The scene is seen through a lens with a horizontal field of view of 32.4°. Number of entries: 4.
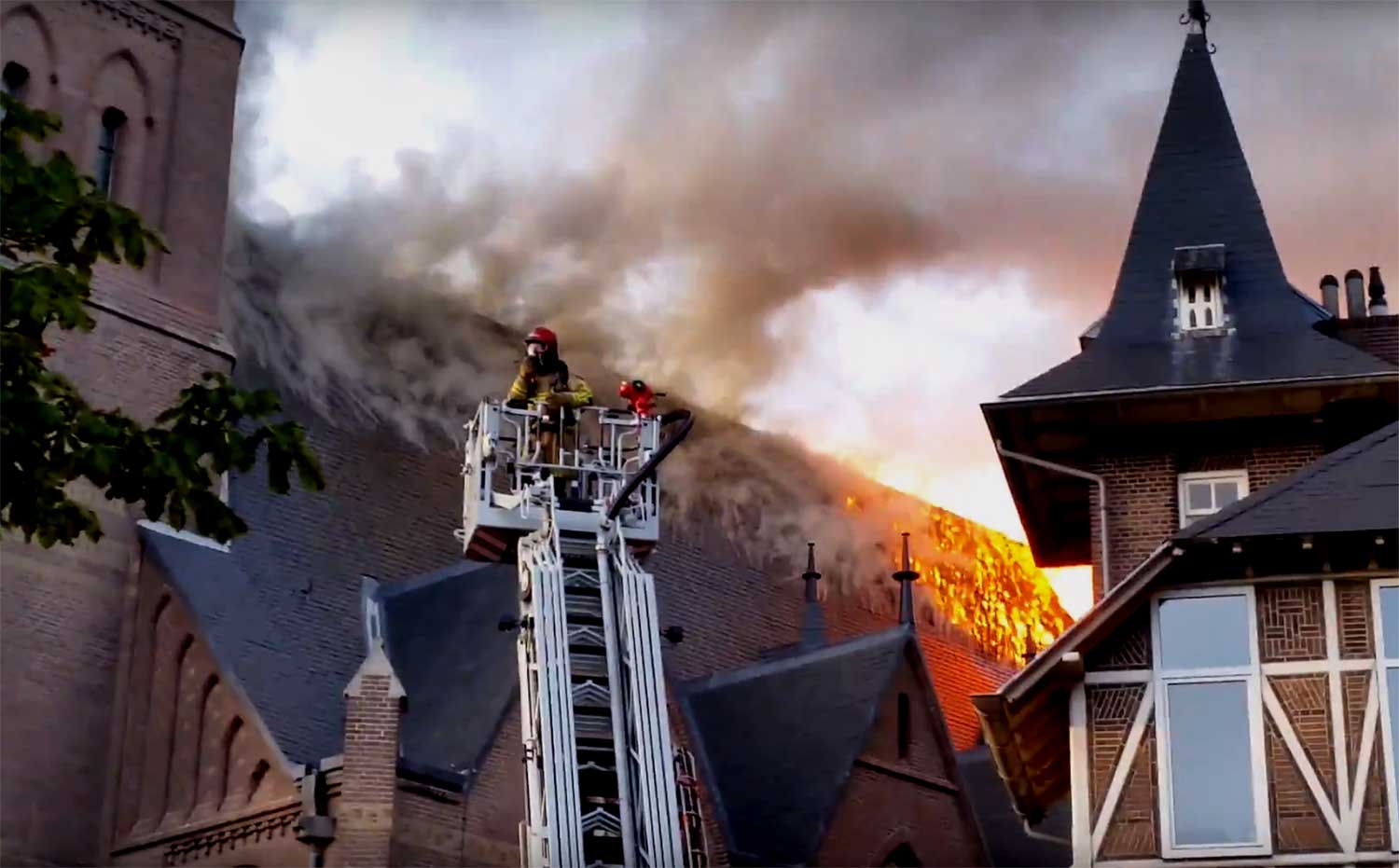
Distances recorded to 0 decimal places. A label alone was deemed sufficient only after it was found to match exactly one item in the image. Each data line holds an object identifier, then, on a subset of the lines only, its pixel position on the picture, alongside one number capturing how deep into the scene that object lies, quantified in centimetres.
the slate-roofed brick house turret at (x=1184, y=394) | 2420
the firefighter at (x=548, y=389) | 2339
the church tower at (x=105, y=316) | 3108
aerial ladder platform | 2086
